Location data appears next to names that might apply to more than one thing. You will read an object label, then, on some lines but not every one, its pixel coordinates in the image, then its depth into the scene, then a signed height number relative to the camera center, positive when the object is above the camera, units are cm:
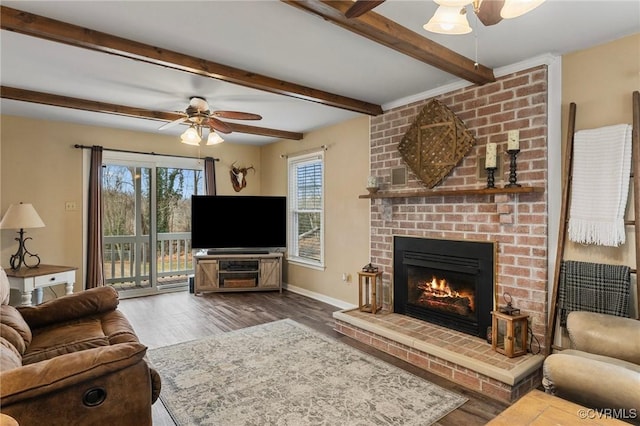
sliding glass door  529 -15
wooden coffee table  144 -85
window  526 +4
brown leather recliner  138 -75
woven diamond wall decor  328 +67
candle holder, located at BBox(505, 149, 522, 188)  284 +31
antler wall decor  619 +61
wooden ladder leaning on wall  265 -5
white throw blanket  239 +19
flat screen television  545 -18
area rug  224 -128
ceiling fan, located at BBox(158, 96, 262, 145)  346 +94
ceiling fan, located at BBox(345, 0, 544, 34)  135 +81
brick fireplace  269 -13
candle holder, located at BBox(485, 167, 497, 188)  298 +28
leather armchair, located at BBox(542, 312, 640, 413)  160 -77
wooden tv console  543 -95
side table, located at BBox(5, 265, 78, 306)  371 -73
